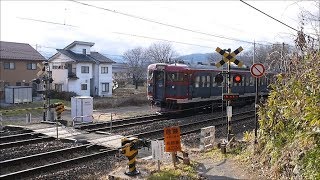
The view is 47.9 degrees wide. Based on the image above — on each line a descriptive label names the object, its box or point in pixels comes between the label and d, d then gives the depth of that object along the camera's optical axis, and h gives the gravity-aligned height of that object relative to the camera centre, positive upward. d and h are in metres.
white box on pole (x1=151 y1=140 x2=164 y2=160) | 7.70 -1.37
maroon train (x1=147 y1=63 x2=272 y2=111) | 19.77 -0.02
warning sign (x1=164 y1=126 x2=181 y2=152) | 7.99 -1.20
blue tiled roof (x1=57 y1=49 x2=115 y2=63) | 41.61 +3.38
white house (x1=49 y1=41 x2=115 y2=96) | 40.78 +1.71
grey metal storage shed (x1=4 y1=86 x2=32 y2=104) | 30.61 -0.82
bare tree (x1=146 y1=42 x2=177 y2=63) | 72.37 +6.61
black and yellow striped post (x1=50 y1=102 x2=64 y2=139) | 17.81 -1.15
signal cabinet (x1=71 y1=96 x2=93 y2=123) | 19.20 -1.19
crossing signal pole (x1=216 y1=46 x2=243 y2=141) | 11.12 +0.72
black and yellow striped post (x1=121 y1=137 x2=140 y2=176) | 7.70 -1.46
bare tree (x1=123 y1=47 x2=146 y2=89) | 63.02 +4.77
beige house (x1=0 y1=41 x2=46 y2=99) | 35.53 +2.09
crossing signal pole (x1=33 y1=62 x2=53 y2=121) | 17.86 +0.19
